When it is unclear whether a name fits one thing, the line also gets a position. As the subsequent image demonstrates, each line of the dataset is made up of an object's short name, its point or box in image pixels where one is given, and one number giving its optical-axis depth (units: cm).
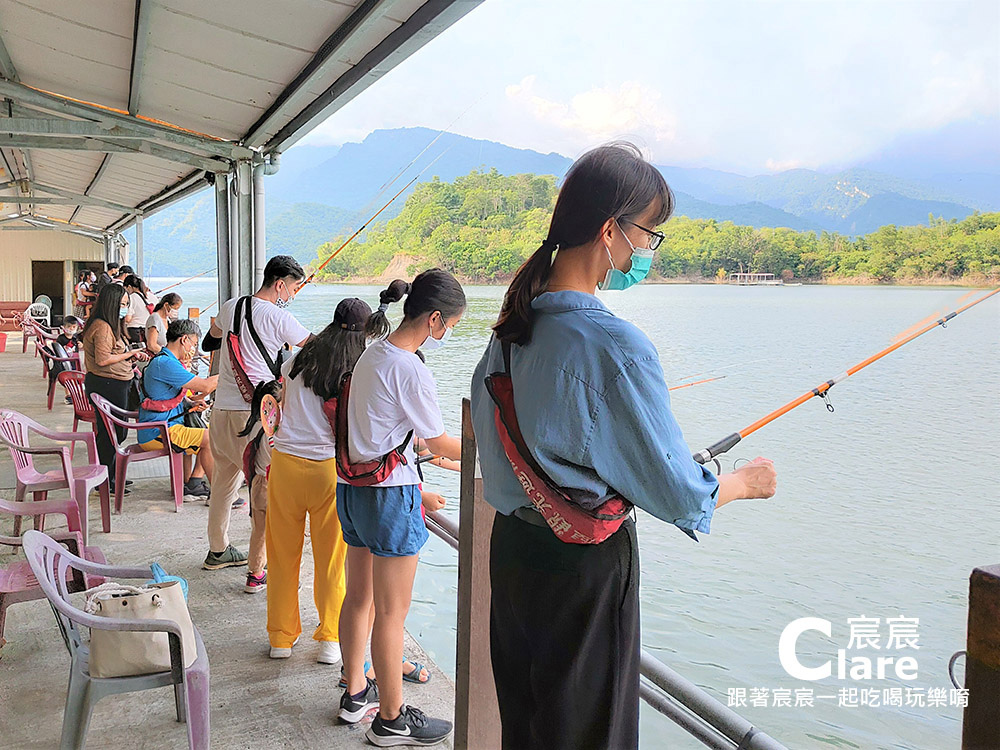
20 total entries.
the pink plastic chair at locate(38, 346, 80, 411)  775
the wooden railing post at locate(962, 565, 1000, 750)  74
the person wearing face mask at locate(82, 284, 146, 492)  495
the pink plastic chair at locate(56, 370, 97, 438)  575
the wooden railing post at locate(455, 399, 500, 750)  174
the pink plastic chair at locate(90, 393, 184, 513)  453
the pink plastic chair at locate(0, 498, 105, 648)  247
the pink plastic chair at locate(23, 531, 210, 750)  187
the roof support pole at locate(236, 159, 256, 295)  536
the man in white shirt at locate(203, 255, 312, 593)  330
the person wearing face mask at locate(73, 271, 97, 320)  1046
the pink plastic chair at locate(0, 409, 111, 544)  365
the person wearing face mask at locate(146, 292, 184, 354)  535
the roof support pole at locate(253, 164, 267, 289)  532
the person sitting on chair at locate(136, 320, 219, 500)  461
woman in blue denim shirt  109
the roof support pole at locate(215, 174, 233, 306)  579
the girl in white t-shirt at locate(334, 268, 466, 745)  202
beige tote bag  191
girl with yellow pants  242
